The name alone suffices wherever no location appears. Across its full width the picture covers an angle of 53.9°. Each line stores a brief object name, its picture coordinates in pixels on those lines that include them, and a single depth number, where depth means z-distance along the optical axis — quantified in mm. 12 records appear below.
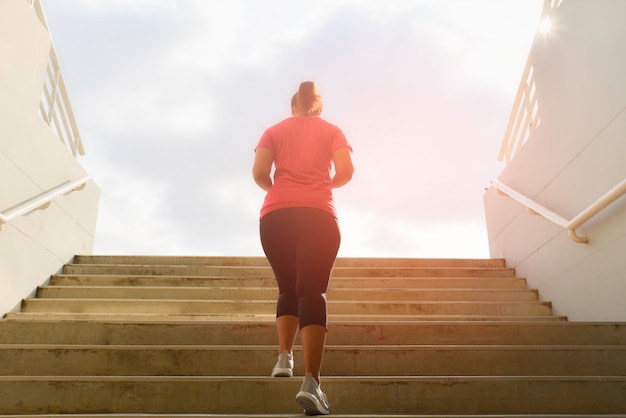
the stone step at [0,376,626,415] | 2662
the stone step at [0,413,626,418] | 2365
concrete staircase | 2678
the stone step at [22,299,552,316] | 4383
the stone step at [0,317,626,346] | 3459
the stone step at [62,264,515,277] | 5426
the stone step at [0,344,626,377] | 3057
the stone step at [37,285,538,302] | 4746
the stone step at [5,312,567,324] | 4102
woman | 2326
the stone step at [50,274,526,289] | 5047
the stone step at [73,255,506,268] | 5793
